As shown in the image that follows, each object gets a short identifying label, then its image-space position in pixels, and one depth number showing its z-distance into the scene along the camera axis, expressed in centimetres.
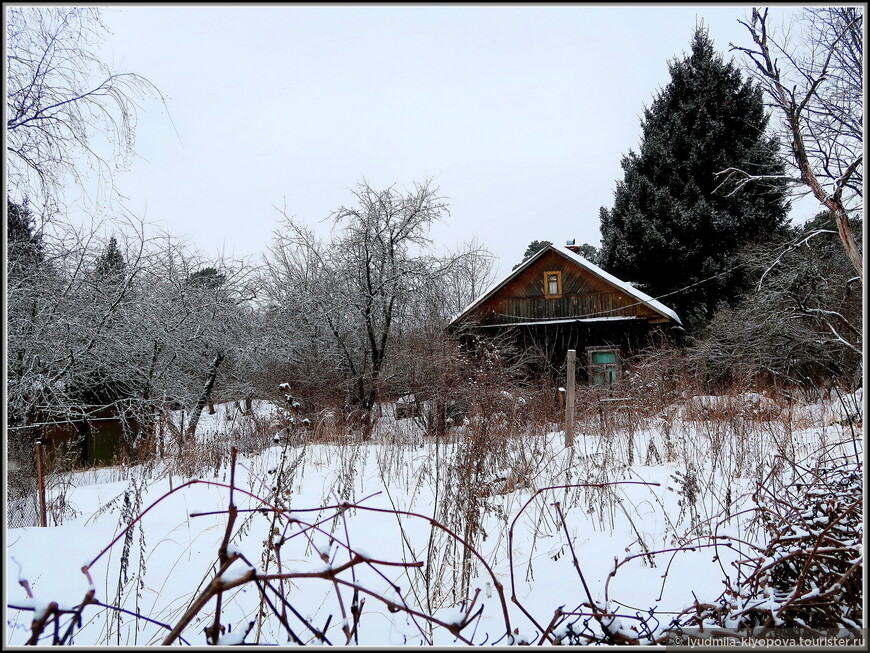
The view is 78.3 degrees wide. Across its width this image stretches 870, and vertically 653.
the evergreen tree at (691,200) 1855
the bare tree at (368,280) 1323
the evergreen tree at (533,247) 3525
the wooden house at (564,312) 1644
